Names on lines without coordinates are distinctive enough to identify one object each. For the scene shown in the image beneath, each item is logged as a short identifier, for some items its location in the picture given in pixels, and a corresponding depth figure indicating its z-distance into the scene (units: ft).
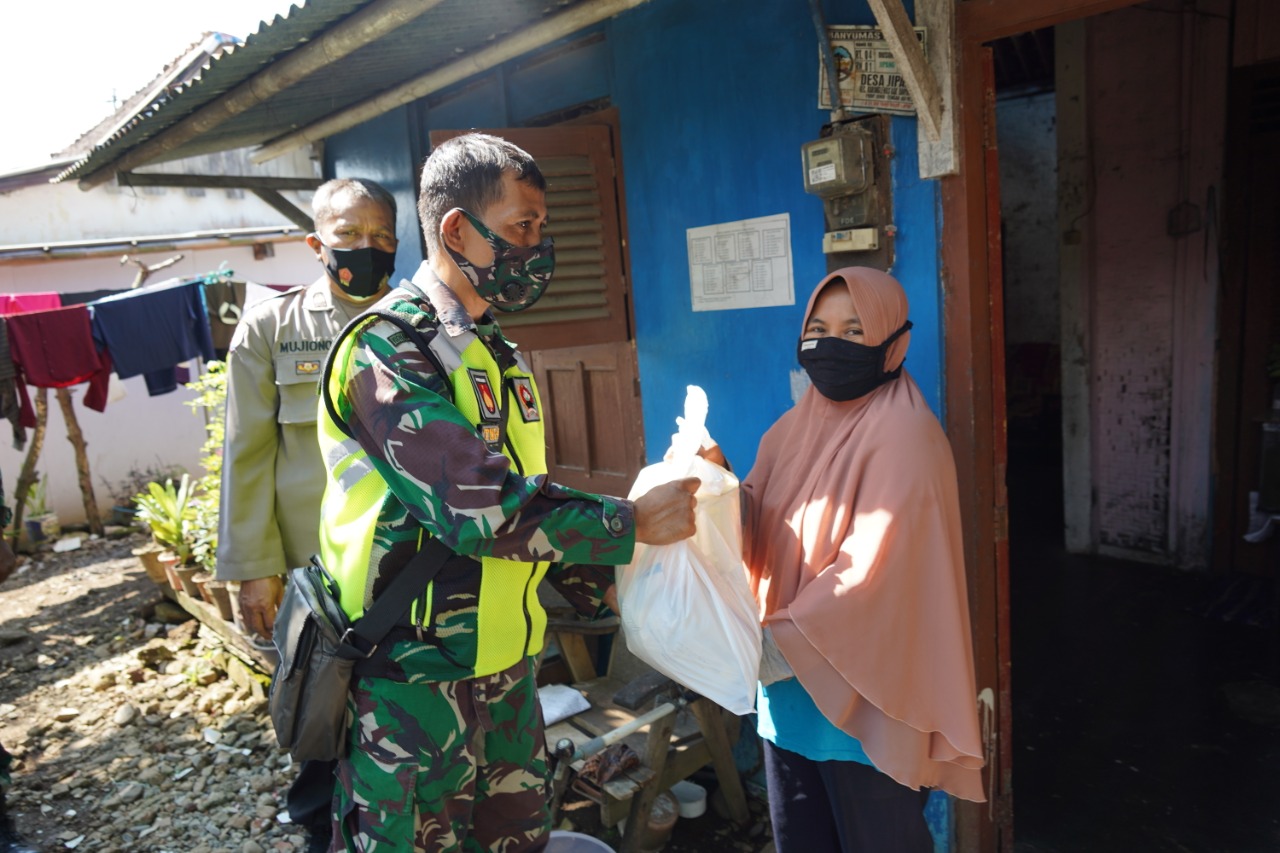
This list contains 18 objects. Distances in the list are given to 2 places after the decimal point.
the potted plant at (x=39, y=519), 31.14
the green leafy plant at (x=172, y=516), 19.52
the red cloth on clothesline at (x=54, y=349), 22.81
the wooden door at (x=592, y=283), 11.81
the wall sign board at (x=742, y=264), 9.97
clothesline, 22.98
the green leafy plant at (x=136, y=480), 35.99
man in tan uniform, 9.34
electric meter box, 8.41
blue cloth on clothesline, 23.71
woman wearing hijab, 6.45
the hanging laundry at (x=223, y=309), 25.11
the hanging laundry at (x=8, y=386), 22.89
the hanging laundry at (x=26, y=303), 25.16
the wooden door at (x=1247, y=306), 15.34
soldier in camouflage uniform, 5.25
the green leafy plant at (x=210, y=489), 18.04
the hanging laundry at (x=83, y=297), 29.49
